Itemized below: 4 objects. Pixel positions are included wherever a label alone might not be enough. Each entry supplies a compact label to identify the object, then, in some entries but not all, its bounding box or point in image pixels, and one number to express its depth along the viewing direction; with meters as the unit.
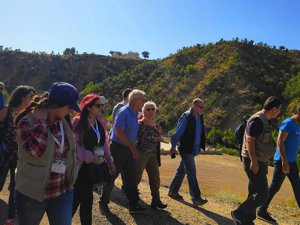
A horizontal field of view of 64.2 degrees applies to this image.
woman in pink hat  2.46
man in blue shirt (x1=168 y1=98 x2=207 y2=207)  3.80
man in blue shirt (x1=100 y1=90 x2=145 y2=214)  3.19
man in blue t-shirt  3.49
